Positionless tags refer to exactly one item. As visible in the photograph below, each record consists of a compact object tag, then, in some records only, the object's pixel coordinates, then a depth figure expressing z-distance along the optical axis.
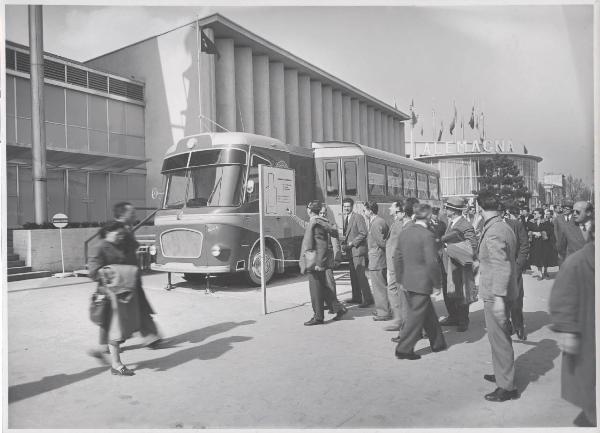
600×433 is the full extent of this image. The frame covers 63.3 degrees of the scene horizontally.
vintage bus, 9.60
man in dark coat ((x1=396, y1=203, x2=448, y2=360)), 5.08
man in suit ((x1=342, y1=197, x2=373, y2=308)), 7.95
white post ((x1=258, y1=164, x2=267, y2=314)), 7.26
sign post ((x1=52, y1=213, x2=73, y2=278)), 11.65
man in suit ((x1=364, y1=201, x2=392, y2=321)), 7.09
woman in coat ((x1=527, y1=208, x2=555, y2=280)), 11.84
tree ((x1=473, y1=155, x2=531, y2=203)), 34.34
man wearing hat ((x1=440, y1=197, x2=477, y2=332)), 6.40
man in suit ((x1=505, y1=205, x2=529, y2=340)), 5.93
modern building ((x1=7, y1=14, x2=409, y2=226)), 15.89
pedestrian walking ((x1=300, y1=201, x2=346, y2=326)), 6.76
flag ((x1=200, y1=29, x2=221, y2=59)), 14.01
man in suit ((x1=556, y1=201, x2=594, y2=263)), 7.74
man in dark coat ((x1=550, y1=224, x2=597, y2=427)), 3.05
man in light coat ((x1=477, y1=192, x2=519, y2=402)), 4.09
